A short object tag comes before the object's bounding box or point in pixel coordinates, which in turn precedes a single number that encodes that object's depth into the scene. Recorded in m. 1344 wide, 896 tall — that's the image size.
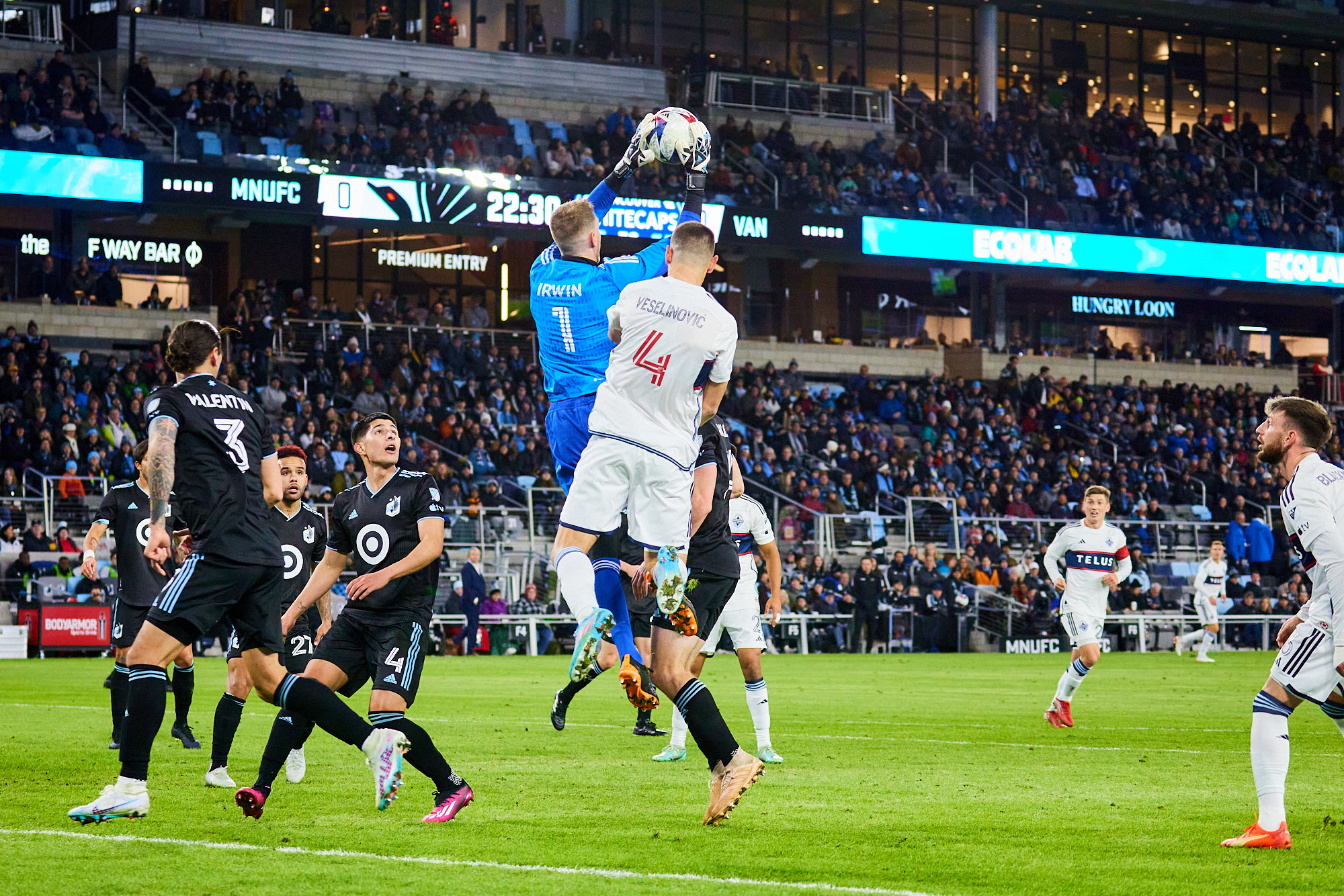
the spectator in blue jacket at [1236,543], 38.25
